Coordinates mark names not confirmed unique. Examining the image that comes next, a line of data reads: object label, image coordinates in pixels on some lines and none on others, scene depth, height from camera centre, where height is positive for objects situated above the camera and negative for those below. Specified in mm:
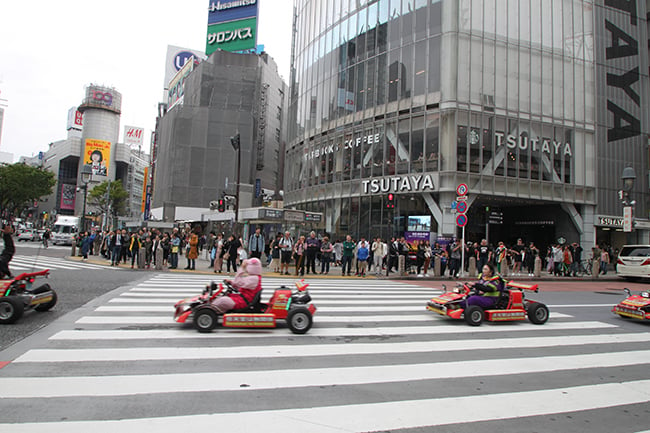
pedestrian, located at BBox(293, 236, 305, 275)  17000 -513
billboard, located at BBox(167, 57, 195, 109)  62825 +25461
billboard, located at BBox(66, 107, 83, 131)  133062 +38467
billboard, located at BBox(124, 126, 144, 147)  131125 +33140
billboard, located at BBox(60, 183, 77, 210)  103688 +9609
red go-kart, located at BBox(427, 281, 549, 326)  7852 -1190
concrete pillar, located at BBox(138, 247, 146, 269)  17234 -1009
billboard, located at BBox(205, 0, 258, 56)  59438 +33071
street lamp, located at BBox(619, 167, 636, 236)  20641 +2883
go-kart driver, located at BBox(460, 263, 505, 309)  7996 -820
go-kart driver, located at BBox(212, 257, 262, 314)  6762 -834
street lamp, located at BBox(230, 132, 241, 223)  21156 +5189
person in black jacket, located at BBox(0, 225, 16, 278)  7684 -457
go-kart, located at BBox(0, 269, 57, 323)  6551 -1182
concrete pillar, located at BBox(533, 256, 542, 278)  20048 -737
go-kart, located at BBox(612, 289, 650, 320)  8641 -1141
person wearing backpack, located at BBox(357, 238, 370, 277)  17688 -508
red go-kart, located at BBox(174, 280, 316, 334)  6547 -1246
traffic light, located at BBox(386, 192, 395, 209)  17403 +2015
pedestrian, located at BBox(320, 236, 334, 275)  18375 -411
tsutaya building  25438 +9377
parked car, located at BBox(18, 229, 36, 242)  40312 -534
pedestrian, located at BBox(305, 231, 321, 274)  17109 -200
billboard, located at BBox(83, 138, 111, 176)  103062 +21021
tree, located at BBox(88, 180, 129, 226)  62569 +6430
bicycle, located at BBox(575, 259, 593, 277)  22708 -823
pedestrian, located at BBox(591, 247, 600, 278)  21281 -641
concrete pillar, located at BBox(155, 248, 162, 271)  17281 -1068
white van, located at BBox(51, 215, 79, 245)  41812 +684
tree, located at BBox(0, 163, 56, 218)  52156 +6271
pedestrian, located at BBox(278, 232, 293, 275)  17016 -277
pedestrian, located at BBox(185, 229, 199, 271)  17125 -429
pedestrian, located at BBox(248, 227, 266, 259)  17062 -133
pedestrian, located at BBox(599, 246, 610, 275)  22188 -256
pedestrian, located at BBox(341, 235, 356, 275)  18094 -385
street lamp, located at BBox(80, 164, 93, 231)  29292 +4408
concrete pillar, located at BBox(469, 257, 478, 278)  18995 -816
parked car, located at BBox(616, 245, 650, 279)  18859 -241
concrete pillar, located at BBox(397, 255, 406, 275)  17922 -795
